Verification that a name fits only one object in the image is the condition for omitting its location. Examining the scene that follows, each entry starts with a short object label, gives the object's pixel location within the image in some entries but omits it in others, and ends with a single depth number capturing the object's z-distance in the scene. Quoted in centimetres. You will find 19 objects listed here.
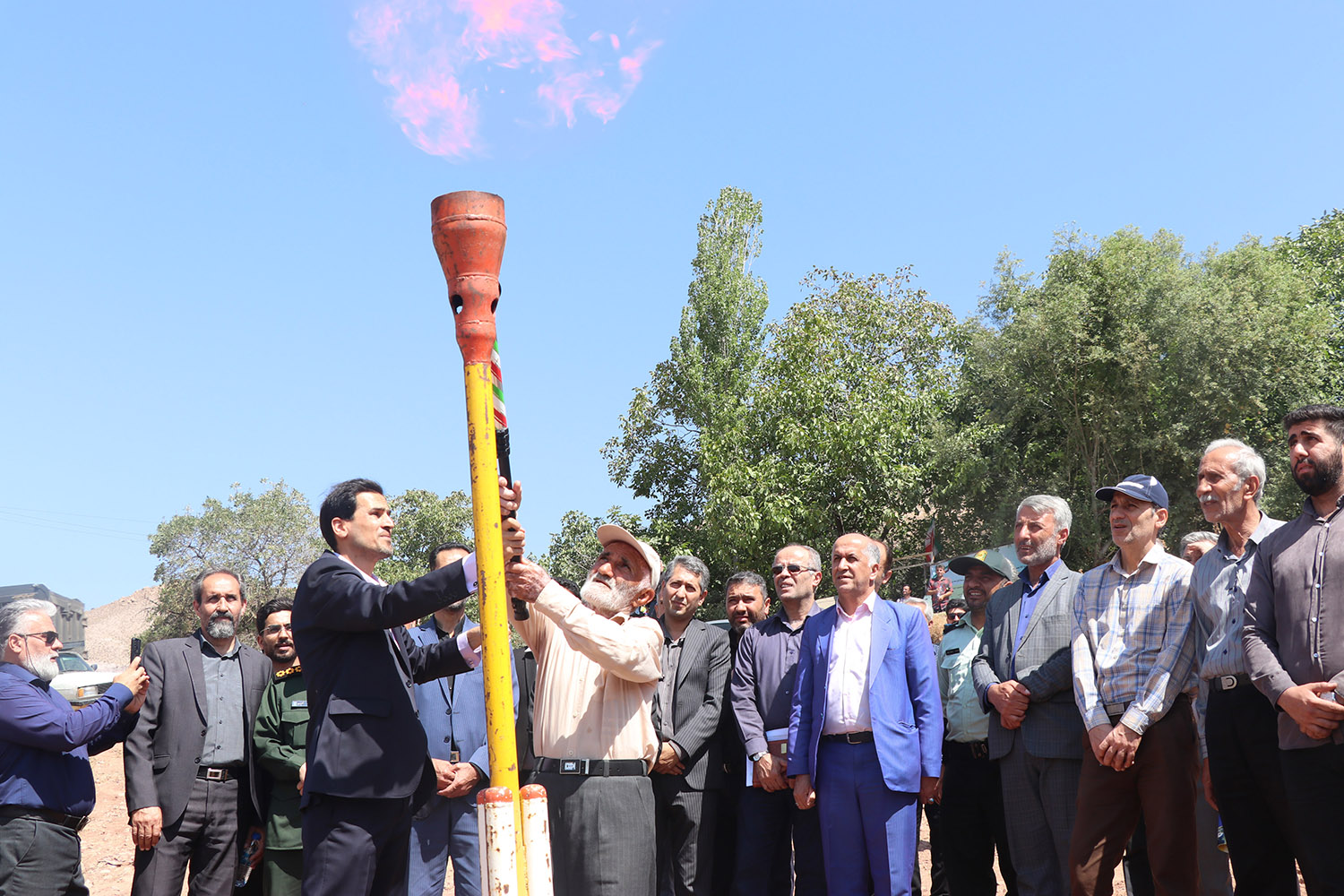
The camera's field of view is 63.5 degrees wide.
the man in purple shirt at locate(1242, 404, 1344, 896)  464
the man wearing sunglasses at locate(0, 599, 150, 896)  559
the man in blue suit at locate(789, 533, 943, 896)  611
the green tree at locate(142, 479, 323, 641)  5891
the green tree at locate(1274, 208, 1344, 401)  3700
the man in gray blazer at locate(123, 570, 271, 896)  612
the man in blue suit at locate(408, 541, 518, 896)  675
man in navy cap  551
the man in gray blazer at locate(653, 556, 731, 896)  705
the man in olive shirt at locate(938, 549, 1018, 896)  714
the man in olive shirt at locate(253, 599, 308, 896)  632
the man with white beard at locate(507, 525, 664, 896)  507
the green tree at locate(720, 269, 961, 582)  2892
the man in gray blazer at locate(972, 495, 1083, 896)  618
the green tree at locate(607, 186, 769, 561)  3778
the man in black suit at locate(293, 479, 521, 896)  426
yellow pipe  357
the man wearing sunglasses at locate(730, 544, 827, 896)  688
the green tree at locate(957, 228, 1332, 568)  2930
